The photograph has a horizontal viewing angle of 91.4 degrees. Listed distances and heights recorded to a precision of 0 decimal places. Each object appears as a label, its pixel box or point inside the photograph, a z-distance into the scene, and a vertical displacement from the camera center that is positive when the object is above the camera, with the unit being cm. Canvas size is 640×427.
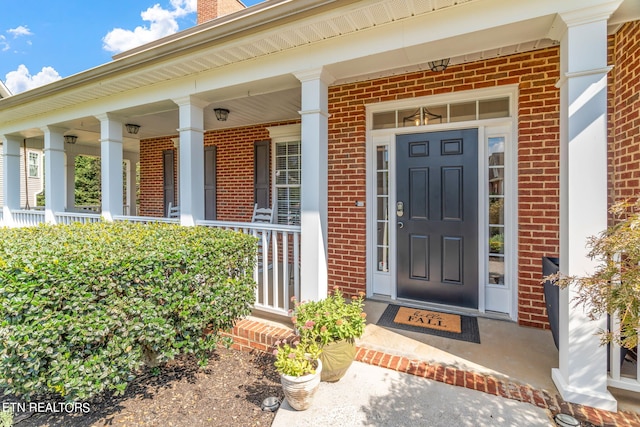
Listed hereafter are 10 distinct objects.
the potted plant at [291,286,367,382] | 237 -94
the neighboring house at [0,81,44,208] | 1631 +181
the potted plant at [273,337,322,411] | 211 -114
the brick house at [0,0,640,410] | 212 +85
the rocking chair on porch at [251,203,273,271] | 566 -11
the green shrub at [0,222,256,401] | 176 -62
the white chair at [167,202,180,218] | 671 -5
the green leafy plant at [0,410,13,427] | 189 -128
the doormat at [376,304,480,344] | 305 -120
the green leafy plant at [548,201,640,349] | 159 -40
